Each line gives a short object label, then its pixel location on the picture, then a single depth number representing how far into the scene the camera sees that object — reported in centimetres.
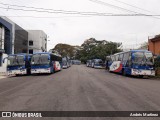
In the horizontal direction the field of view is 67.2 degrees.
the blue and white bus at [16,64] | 1559
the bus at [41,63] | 1543
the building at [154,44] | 1974
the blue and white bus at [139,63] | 1371
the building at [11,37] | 2585
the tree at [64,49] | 6651
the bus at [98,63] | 3351
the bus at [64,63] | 3299
